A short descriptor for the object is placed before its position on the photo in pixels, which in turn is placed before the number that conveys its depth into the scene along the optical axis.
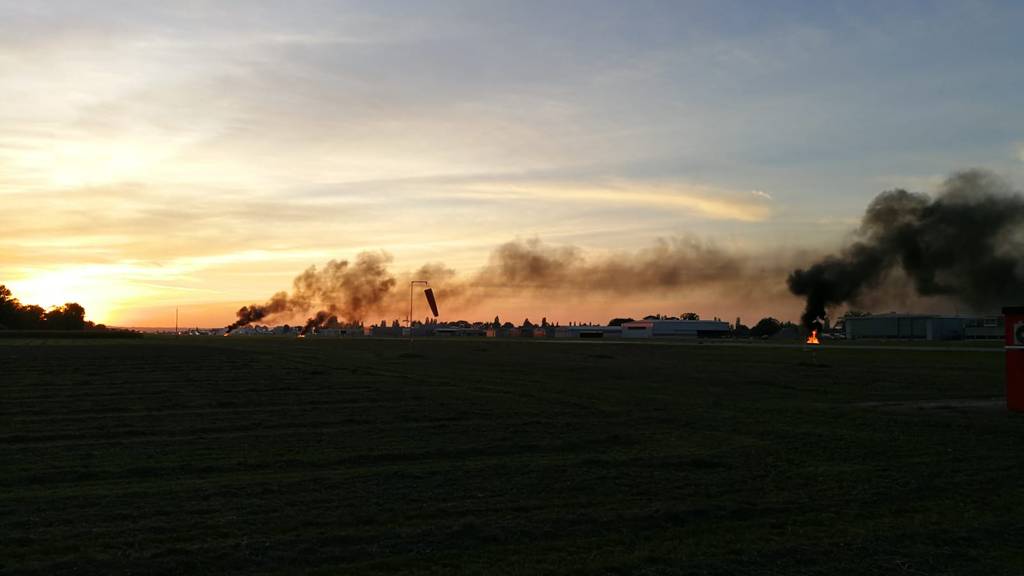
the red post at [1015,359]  20.94
